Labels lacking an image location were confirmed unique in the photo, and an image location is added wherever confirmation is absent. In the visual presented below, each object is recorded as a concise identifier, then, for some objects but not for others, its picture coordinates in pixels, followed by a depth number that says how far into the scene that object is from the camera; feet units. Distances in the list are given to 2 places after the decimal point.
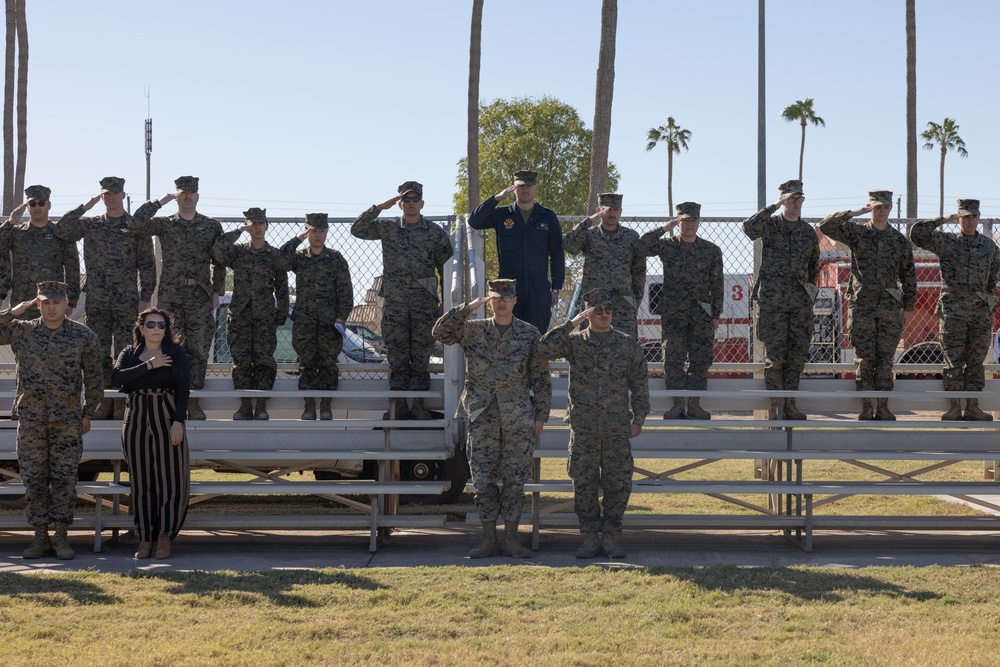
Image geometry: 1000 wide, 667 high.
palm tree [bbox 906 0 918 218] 67.41
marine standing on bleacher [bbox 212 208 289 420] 29.14
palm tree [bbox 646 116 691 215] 195.00
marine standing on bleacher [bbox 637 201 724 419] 29.32
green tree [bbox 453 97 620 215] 125.49
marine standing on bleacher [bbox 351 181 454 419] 28.81
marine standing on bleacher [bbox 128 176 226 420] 29.17
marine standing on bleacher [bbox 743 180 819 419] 29.22
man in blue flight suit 28.71
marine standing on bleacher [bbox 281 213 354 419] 29.19
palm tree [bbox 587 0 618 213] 52.75
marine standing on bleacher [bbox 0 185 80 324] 29.07
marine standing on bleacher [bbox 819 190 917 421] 29.27
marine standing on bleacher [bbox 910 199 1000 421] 29.40
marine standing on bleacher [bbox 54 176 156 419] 29.22
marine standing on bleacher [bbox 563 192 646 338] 29.04
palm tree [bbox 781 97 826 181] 185.68
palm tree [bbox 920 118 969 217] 206.39
